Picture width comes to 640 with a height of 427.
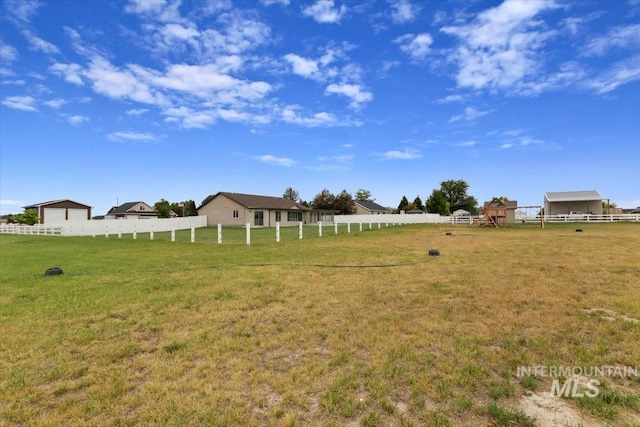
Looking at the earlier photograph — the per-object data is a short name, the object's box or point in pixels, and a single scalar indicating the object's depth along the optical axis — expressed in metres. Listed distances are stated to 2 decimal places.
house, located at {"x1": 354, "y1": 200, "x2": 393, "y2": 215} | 66.62
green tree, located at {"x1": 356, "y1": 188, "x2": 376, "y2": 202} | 88.25
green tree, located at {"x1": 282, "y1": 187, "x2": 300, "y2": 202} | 85.75
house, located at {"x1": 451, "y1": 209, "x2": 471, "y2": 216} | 62.64
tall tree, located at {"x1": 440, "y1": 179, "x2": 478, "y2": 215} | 73.94
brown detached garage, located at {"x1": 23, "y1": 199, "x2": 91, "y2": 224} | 39.88
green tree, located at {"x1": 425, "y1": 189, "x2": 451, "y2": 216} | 62.81
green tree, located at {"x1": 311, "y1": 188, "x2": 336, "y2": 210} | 61.12
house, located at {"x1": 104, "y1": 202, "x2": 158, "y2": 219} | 55.68
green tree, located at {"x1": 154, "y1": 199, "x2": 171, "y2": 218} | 58.25
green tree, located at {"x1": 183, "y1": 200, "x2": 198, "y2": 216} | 59.24
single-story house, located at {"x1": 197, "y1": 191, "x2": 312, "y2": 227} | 38.81
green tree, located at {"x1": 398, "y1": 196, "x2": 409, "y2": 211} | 77.81
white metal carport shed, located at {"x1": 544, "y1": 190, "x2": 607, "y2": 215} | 40.69
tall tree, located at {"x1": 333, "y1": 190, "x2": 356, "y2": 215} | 60.81
